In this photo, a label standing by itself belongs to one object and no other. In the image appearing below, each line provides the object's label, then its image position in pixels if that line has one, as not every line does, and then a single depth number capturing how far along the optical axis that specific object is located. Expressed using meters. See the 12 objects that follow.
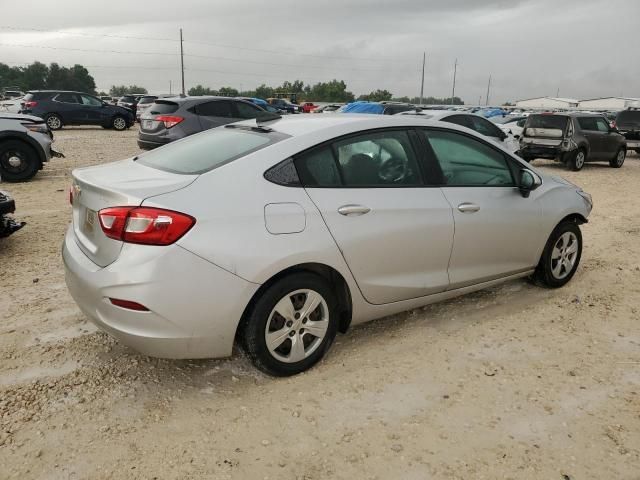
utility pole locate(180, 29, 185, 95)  55.15
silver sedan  2.66
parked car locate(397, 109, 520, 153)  9.80
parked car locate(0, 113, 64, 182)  8.84
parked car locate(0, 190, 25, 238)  5.13
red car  43.66
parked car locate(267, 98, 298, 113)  37.22
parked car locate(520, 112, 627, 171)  13.58
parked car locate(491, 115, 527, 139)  19.20
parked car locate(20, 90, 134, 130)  21.08
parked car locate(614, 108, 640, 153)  17.67
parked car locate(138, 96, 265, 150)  11.30
